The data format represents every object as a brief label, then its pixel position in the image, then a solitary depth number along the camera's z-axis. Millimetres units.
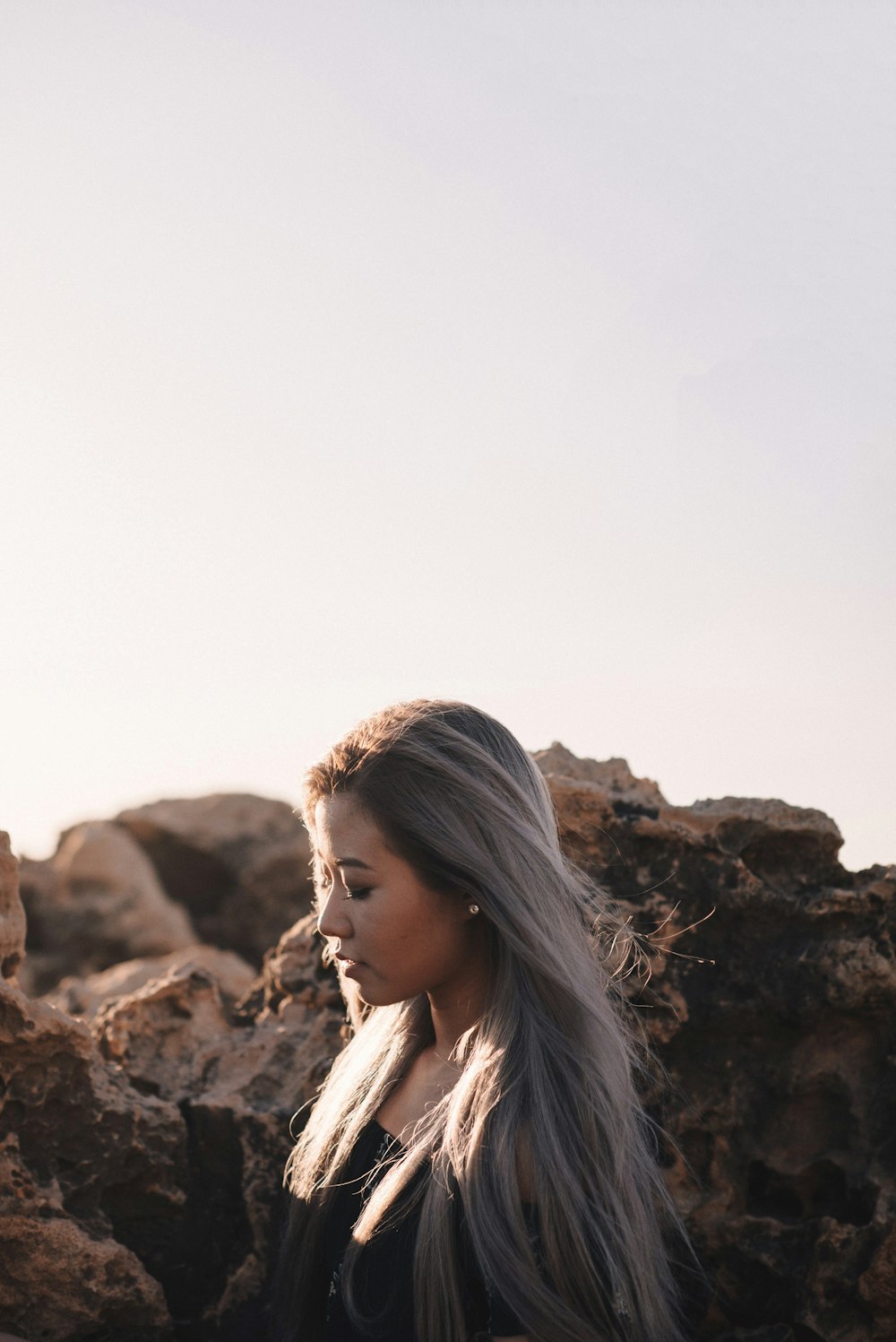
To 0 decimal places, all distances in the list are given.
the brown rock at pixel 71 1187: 2928
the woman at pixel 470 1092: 2365
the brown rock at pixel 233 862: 9953
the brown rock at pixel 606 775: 3395
